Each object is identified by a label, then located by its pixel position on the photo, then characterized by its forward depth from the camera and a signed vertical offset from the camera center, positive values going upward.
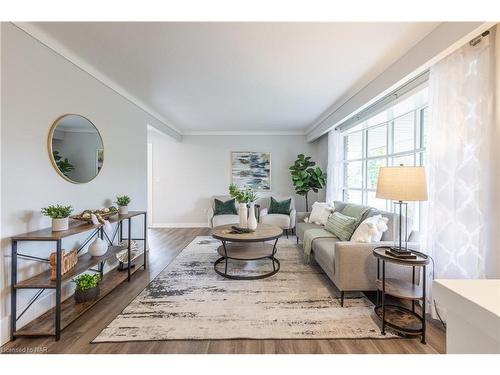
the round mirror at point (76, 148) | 2.04 +0.35
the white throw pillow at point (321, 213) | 3.67 -0.46
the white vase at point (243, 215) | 3.20 -0.44
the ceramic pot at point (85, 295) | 2.07 -1.07
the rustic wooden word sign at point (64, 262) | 1.75 -0.68
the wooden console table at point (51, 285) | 1.63 -0.78
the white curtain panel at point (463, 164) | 1.55 +0.19
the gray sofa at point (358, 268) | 2.07 -0.77
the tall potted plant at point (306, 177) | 4.99 +0.20
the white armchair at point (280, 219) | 4.70 -0.73
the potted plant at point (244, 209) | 3.12 -0.35
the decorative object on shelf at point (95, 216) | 2.19 -0.35
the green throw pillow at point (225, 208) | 4.96 -0.53
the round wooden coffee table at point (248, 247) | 2.67 -0.87
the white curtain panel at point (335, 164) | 4.39 +0.46
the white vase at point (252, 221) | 3.10 -0.52
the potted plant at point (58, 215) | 1.82 -0.28
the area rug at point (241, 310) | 1.74 -1.16
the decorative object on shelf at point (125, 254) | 2.73 -0.92
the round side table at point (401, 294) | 1.67 -0.85
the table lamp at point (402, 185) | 1.70 +0.02
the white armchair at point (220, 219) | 4.69 -0.74
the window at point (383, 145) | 2.61 +0.62
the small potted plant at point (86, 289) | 2.08 -1.02
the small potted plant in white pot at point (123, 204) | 2.81 -0.27
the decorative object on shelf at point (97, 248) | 2.23 -0.68
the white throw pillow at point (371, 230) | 2.21 -0.44
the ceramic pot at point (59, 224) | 1.83 -0.36
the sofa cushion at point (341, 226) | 2.66 -0.51
